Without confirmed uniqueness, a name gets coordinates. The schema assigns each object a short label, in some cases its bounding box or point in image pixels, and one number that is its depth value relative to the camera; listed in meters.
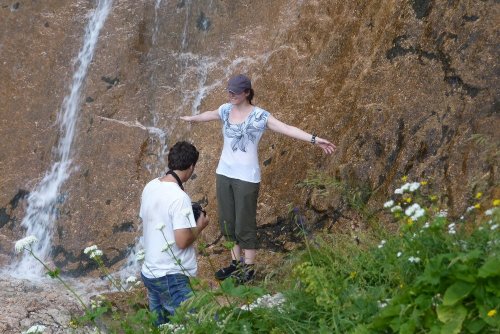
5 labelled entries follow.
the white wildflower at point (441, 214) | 4.64
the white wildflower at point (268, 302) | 5.08
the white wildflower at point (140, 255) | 5.13
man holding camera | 5.49
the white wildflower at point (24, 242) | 4.79
